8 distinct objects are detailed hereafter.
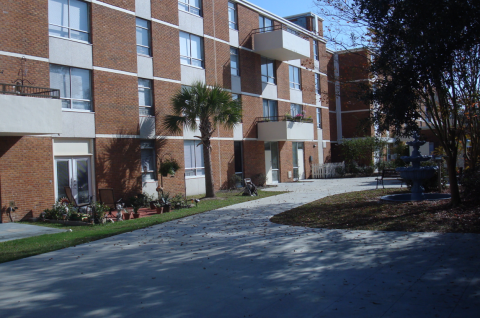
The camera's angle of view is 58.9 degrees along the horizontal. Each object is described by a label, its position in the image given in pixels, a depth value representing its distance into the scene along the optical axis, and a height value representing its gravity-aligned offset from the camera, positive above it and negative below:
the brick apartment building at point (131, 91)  14.34 +3.61
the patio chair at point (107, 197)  15.93 -0.89
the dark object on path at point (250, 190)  20.00 -1.06
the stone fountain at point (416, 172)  13.50 -0.36
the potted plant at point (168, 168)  19.23 +0.13
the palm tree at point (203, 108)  18.11 +2.64
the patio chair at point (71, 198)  14.84 -0.82
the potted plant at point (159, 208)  15.70 -1.36
